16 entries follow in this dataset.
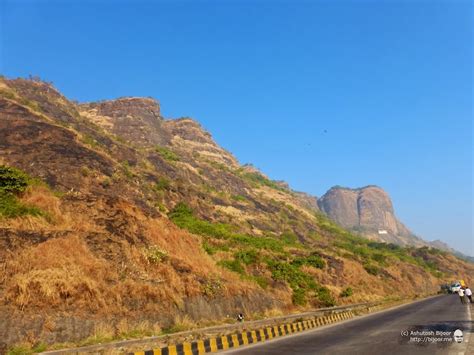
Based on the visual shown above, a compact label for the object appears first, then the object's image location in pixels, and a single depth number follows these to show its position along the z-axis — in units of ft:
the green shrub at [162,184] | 164.02
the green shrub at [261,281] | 106.04
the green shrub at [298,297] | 115.19
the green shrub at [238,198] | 261.69
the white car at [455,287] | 204.44
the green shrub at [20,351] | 37.70
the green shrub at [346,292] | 149.19
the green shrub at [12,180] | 68.46
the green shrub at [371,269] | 206.94
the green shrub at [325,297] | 125.49
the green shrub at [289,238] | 214.28
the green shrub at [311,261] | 149.30
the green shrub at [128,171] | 150.28
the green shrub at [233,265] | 104.32
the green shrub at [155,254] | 71.63
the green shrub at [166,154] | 264.66
